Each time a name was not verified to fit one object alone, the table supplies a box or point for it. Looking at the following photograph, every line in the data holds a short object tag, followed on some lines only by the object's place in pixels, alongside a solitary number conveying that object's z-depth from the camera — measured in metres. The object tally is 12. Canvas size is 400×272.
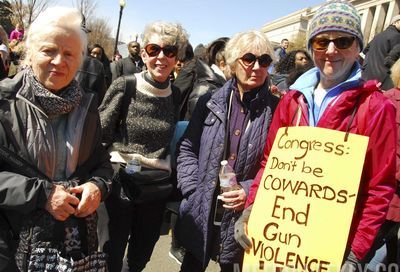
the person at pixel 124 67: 7.13
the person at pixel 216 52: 4.52
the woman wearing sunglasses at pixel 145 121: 2.88
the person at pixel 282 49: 9.16
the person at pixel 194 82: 3.91
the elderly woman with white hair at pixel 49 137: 1.83
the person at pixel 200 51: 5.27
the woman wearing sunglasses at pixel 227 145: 2.57
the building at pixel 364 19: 54.28
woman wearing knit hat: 1.86
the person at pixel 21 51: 2.14
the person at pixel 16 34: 12.85
